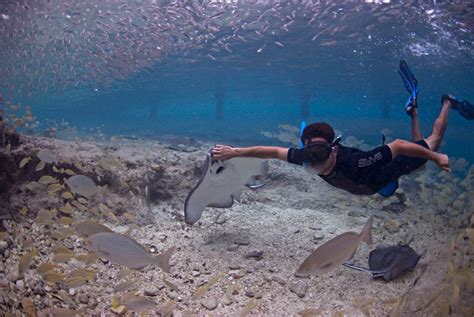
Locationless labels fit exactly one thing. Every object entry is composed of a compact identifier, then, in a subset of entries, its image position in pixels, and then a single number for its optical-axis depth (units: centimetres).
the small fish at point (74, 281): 336
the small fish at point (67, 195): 548
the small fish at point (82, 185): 486
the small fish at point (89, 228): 398
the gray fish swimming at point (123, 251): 330
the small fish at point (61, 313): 298
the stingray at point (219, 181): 473
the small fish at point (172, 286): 363
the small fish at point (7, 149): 568
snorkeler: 417
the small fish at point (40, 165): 568
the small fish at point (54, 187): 505
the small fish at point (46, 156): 540
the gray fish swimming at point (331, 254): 313
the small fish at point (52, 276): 338
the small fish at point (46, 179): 527
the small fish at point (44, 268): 339
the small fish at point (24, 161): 547
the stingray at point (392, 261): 451
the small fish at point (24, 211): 523
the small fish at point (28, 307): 301
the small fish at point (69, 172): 567
